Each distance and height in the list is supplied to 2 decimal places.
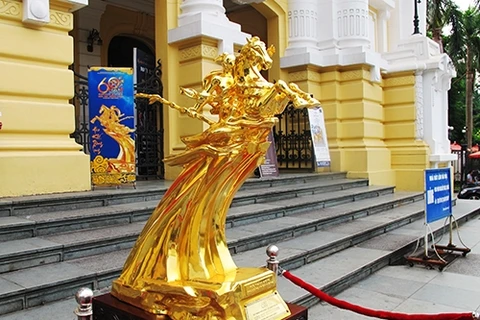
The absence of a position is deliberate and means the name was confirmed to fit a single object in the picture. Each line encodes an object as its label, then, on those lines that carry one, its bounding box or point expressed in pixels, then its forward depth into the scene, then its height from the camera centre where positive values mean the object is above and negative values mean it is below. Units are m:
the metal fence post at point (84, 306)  1.74 -0.57
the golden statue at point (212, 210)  1.75 -0.22
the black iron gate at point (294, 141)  9.94 +0.41
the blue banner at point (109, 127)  5.97 +0.48
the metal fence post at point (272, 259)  2.49 -0.57
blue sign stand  5.21 -0.65
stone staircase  3.25 -0.80
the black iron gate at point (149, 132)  7.61 +0.50
